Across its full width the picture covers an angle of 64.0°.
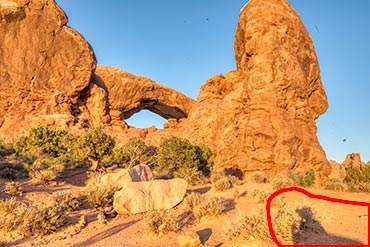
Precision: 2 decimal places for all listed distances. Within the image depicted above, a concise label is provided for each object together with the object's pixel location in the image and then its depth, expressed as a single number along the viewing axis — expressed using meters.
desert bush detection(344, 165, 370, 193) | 15.26
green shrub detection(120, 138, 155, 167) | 20.00
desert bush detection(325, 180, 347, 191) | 15.70
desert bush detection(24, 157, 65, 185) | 11.67
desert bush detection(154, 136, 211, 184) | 18.50
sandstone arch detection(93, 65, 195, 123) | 49.50
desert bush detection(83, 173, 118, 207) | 9.27
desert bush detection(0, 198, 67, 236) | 6.63
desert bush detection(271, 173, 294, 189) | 12.60
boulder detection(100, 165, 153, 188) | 10.24
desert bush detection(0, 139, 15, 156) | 18.77
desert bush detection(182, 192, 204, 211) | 8.51
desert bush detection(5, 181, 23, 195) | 9.49
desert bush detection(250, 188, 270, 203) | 9.64
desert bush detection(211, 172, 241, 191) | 11.93
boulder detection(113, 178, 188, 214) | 8.53
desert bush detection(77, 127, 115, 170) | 16.53
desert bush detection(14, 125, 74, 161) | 19.44
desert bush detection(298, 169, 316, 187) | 18.86
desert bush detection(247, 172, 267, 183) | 17.46
